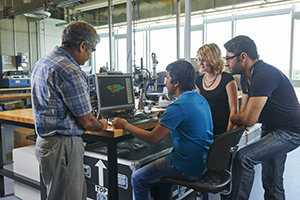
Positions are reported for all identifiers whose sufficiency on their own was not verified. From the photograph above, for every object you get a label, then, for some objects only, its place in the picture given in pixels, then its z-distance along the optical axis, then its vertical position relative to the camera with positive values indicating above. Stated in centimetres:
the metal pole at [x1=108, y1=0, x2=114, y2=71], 414 +81
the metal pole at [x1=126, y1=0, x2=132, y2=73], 350 +74
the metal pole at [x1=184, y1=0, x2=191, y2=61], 330 +73
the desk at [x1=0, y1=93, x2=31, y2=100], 489 -29
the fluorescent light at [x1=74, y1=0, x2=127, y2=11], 723 +244
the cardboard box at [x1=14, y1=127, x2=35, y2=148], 316 -73
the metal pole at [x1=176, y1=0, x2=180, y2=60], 359 +84
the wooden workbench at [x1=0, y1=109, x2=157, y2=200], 160 -38
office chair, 133 -48
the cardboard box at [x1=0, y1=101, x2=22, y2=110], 604 -58
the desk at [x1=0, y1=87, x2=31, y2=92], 609 -17
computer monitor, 194 -9
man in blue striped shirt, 126 -15
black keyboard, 177 -28
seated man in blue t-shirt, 142 -31
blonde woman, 198 -6
